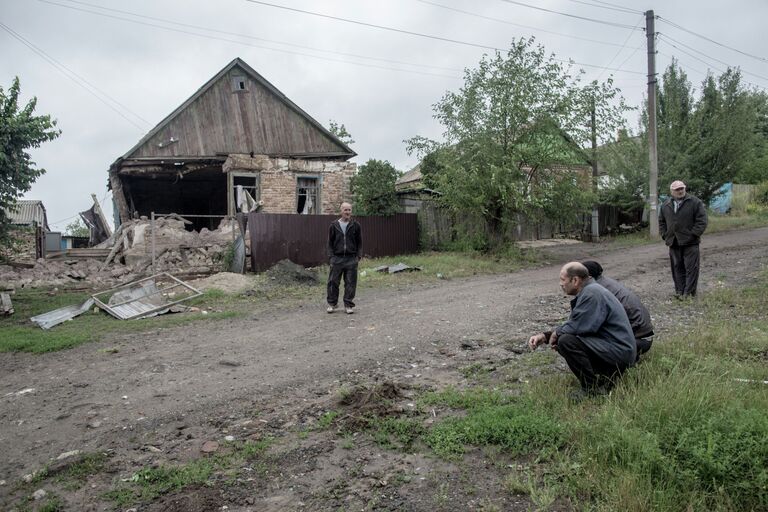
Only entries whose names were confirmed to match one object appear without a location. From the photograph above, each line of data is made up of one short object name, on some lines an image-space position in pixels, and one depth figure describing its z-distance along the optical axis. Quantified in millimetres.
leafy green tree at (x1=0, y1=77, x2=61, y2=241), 8769
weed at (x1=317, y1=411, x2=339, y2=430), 3848
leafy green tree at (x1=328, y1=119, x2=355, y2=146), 35344
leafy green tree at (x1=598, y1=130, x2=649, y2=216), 20062
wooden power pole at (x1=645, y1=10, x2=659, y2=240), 17812
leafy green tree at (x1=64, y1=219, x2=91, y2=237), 51119
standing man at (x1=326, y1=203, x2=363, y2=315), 8078
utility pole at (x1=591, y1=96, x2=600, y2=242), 21328
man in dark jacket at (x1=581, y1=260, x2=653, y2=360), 4262
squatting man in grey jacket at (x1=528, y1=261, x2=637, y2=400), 3789
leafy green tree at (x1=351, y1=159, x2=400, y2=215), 16453
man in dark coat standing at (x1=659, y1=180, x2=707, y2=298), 7250
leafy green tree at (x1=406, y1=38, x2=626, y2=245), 14117
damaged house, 17562
